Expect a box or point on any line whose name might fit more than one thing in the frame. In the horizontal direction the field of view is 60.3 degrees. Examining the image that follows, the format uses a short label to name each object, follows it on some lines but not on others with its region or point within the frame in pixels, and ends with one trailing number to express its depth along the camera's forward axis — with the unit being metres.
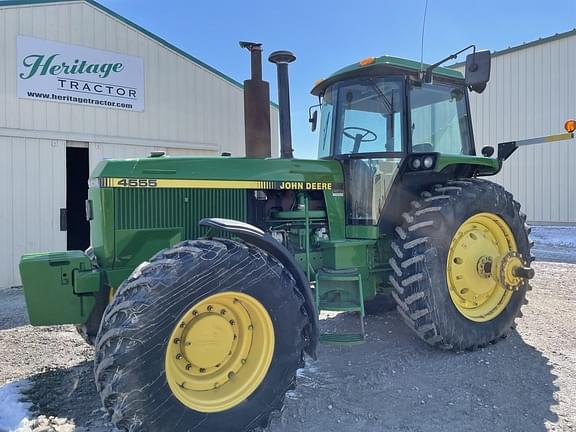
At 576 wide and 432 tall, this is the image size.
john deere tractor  2.70
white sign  7.77
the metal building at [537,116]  12.59
